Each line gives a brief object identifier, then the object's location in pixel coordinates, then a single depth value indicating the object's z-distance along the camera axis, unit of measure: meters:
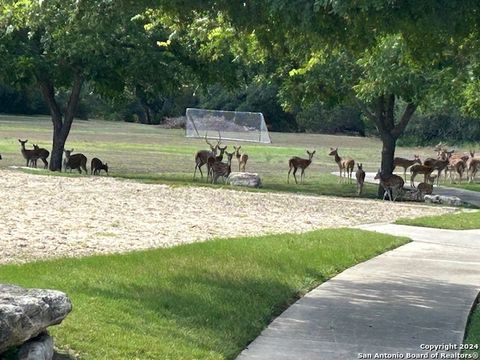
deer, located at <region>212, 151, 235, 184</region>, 32.97
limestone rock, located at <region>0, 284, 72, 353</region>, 7.13
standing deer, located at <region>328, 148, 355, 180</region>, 38.20
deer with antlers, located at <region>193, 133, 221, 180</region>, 35.00
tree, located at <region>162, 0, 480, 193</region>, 9.30
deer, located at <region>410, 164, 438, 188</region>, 35.41
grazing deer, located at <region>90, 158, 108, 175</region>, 33.78
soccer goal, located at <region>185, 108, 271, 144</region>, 69.44
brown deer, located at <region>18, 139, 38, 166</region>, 35.88
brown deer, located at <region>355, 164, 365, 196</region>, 32.72
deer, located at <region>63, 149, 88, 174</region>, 34.34
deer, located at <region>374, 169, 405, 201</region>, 31.16
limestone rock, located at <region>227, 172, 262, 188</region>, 32.31
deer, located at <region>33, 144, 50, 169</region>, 36.06
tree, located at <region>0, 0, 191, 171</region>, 30.89
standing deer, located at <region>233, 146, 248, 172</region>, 37.99
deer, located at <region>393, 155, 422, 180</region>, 39.56
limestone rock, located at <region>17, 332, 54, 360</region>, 7.54
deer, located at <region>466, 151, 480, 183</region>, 41.81
